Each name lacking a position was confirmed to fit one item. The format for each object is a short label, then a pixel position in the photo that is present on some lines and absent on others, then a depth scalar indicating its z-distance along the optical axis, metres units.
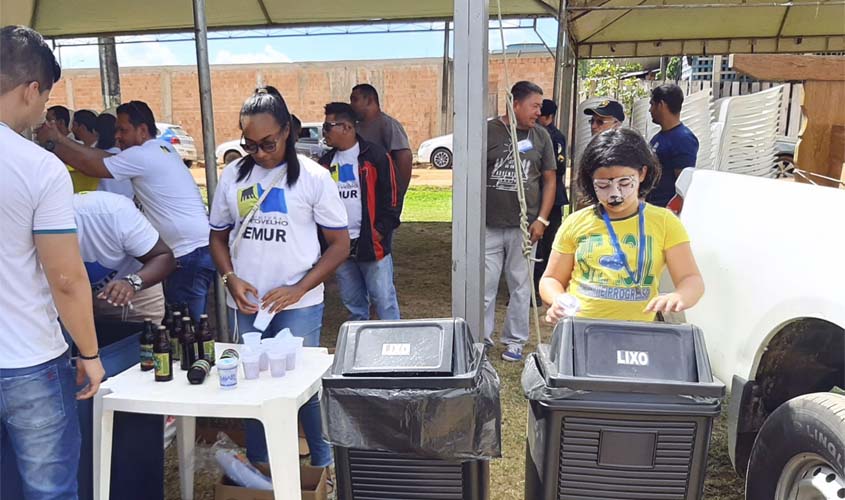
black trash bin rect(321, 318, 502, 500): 1.57
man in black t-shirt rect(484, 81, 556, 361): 3.91
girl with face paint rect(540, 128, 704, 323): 2.08
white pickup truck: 1.73
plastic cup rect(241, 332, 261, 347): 2.05
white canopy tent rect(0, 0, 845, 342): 5.88
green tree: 14.02
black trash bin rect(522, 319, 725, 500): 1.52
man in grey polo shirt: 4.56
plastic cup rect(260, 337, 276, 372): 2.02
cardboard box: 2.15
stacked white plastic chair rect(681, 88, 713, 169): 5.79
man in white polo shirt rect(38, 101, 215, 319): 3.23
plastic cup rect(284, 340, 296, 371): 2.04
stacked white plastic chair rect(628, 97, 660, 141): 7.74
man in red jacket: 3.56
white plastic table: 1.80
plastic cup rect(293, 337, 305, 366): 2.09
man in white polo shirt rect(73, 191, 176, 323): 2.24
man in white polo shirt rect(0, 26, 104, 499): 1.53
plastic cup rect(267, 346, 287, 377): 1.99
